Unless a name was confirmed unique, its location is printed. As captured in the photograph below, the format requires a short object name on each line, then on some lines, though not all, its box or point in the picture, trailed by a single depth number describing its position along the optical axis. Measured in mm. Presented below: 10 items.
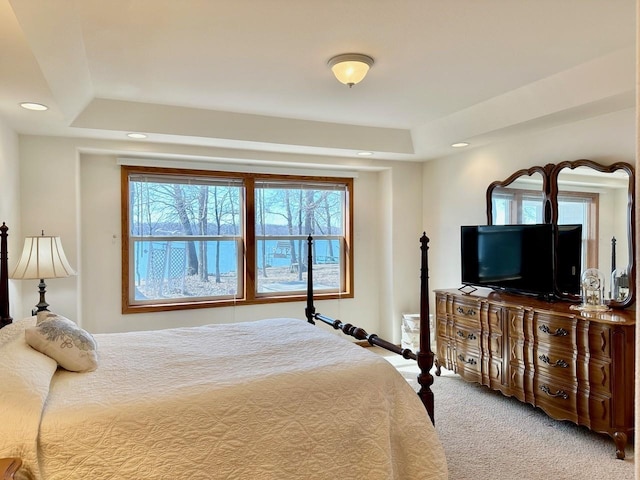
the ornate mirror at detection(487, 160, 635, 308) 3111
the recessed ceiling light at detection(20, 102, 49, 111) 2863
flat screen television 3533
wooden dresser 2758
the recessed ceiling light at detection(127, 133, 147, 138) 3711
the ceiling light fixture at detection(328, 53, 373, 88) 2658
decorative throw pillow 2105
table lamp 3213
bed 1610
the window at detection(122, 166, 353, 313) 4418
